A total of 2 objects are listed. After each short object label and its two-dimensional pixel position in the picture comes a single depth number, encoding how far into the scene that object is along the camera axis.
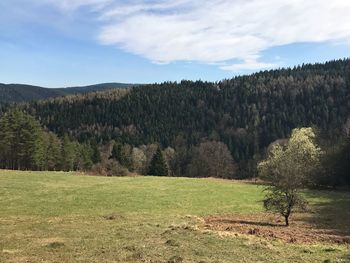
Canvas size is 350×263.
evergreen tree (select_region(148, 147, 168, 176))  117.88
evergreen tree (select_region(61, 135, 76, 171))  122.56
